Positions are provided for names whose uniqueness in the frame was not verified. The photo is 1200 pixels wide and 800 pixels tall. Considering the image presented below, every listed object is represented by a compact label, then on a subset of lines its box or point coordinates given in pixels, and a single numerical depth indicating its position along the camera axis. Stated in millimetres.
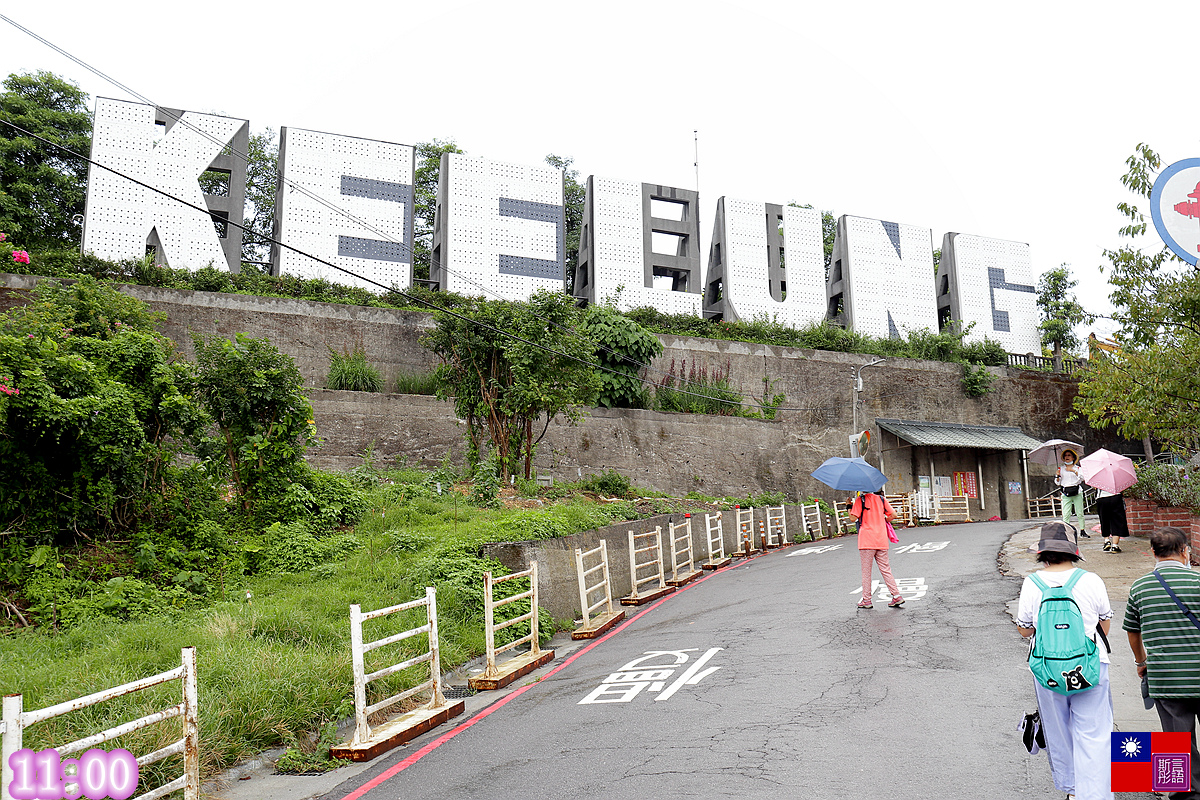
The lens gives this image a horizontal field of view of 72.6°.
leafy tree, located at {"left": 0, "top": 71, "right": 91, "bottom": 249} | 27453
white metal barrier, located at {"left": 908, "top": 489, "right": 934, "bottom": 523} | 30953
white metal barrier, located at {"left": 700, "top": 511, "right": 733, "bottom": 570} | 19719
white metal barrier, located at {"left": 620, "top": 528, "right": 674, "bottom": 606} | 15273
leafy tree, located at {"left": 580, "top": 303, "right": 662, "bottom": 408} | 26875
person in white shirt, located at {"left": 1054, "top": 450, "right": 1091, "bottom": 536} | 14616
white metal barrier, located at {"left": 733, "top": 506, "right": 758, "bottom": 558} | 22906
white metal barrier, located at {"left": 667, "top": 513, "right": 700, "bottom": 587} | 17375
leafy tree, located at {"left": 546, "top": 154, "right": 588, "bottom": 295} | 38969
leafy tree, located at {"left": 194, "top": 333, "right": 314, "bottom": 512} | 14930
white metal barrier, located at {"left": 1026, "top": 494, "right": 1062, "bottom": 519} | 34412
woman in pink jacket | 11289
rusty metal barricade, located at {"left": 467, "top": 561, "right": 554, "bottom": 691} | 9344
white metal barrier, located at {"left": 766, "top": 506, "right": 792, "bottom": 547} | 25234
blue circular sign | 6508
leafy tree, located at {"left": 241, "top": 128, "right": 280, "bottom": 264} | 35625
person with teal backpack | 4500
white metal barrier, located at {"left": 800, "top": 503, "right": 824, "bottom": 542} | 27375
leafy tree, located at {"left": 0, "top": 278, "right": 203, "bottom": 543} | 11602
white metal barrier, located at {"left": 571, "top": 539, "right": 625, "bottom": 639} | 12414
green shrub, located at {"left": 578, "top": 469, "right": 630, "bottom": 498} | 22766
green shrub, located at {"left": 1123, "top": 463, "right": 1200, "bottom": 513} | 14383
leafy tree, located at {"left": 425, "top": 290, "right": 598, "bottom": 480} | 19469
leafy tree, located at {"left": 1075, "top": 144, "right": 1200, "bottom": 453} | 12023
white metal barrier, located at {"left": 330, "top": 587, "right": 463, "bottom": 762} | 6910
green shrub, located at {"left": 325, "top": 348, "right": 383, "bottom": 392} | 23172
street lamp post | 31094
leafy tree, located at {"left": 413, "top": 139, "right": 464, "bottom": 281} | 37656
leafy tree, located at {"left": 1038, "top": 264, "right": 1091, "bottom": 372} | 38188
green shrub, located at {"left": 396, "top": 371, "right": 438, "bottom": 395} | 24359
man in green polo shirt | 4754
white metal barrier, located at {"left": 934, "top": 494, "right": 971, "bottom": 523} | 32784
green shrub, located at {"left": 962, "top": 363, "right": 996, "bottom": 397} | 35094
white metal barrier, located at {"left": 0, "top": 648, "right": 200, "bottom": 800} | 4430
